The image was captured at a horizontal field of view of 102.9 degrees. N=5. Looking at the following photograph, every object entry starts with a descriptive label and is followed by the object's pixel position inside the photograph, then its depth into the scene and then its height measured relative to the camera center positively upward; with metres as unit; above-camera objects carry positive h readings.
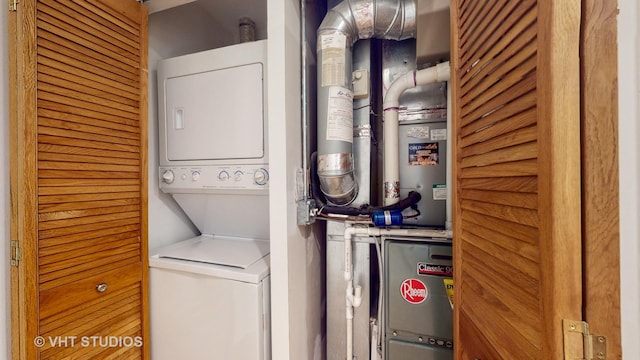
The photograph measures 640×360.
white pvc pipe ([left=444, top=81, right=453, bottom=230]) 1.31 +0.03
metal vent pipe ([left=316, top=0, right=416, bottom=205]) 1.36 +0.60
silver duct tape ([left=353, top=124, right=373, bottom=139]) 1.61 +0.30
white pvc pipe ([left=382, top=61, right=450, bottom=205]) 1.42 +0.26
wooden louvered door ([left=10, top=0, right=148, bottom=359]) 1.00 +0.01
